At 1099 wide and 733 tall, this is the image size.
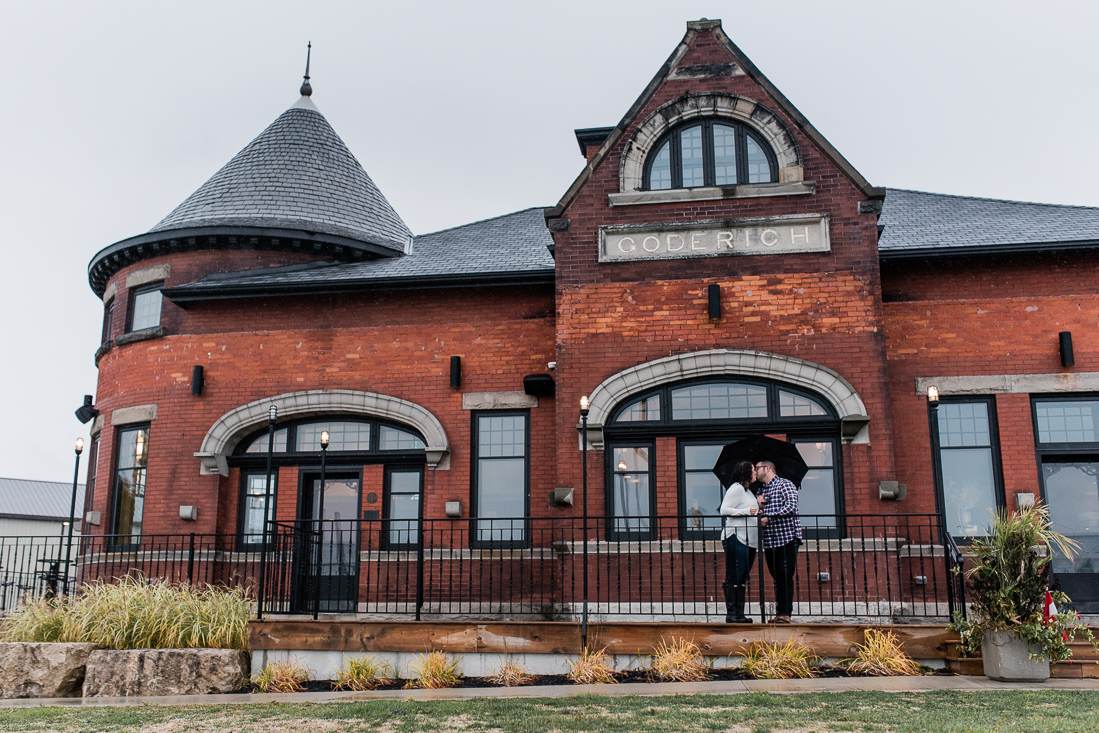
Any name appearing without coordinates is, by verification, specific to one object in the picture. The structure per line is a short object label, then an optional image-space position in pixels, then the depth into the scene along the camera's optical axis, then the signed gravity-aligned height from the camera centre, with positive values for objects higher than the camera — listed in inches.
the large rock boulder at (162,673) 378.6 -49.7
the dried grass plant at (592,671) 361.1 -45.8
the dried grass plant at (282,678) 378.0 -51.8
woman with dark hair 395.2 +5.7
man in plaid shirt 392.5 +7.1
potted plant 342.0 -22.1
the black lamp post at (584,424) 446.3 +61.9
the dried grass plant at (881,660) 352.8 -40.2
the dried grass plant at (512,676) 369.7 -49.0
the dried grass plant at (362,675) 376.5 -50.0
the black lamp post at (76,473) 516.6 +43.4
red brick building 493.7 +111.7
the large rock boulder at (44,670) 388.2 -49.9
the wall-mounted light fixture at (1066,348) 512.4 +111.0
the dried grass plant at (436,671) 369.7 -47.8
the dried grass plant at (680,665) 355.3 -42.8
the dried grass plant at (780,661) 351.3 -40.8
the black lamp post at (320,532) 408.9 +8.4
